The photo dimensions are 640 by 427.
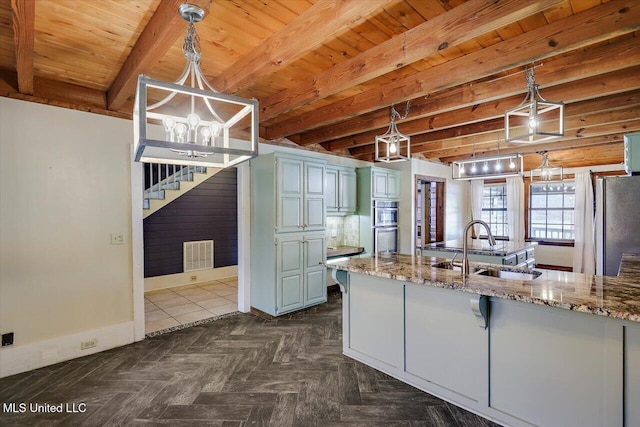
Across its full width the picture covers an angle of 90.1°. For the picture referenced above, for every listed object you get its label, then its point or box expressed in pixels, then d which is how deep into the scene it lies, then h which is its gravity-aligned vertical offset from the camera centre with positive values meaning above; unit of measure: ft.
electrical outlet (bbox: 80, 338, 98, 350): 10.52 -4.44
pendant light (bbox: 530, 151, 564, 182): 17.71 +2.24
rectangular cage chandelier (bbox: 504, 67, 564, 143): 7.13 +2.19
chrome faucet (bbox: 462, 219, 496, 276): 7.66 -0.90
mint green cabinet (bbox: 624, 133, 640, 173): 10.61 +1.92
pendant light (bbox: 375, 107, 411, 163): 9.86 +2.04
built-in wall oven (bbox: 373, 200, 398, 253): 18.34 -0.98
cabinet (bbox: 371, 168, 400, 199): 18.48 +1.56
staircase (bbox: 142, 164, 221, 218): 16.44 +1.25
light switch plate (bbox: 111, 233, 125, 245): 11.16 -1.01
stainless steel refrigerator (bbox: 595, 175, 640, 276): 11.11 -0.33
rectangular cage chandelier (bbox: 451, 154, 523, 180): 12.83 +1.75
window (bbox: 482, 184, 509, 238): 26.17 +0.07
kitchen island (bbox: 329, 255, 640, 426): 5.67 -2.85
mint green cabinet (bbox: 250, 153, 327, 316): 13.78 -1.01
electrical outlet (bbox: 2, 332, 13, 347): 9.30 -3.75
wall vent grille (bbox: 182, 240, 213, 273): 20.07 -2.90
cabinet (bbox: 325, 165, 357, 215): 17.01 +1.07
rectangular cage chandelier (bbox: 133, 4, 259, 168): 4.50 +1.42
